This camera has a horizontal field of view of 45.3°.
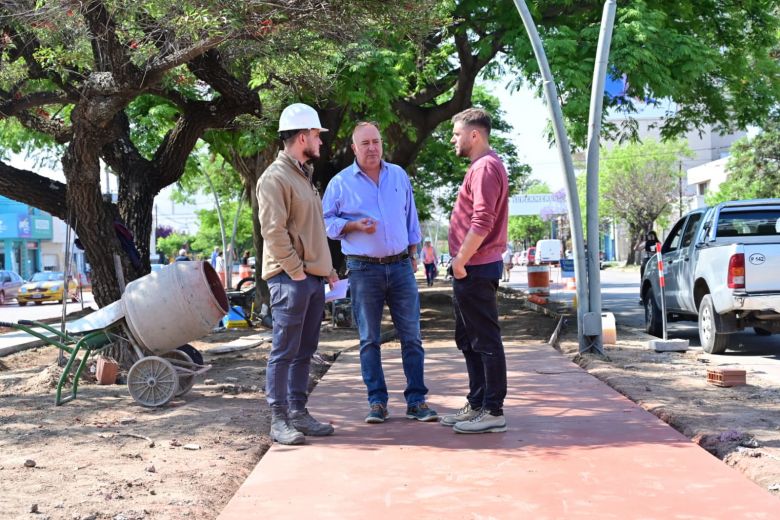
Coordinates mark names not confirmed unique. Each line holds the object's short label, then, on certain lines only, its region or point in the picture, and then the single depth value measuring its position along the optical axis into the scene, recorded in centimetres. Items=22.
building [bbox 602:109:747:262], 6469
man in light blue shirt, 658
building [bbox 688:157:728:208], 6178
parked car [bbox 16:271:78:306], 3638
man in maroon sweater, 599
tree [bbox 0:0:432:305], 930
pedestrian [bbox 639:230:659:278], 1415
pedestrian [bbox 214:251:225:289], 3428
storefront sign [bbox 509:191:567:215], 7444
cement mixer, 788
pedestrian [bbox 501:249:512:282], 4022
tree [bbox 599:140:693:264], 6272
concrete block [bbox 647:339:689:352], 1134
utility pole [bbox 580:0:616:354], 1060
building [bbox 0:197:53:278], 5938
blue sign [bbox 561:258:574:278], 2244
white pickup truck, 1082
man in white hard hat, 599
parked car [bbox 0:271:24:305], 3778
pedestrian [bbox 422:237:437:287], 3850
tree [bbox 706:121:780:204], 4575
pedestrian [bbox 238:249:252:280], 3142
